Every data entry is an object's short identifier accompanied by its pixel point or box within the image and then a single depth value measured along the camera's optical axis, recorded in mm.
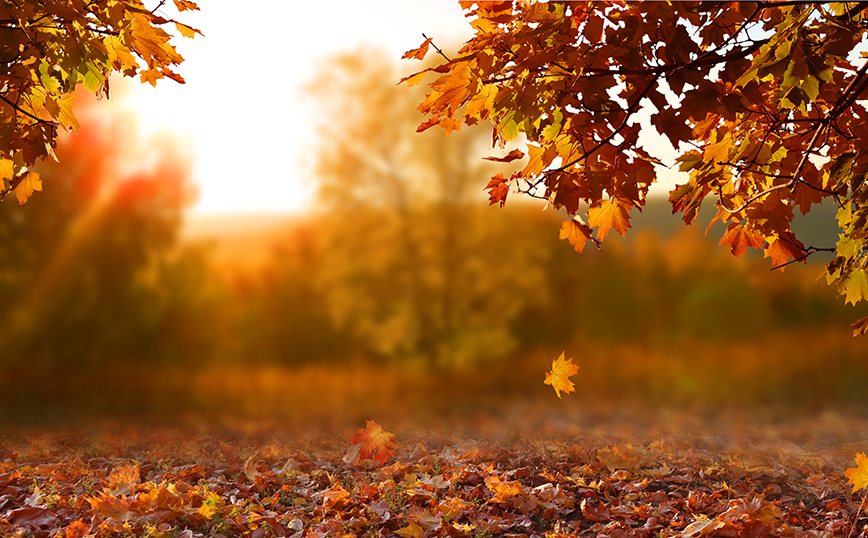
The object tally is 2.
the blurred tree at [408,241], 9602
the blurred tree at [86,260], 8859
